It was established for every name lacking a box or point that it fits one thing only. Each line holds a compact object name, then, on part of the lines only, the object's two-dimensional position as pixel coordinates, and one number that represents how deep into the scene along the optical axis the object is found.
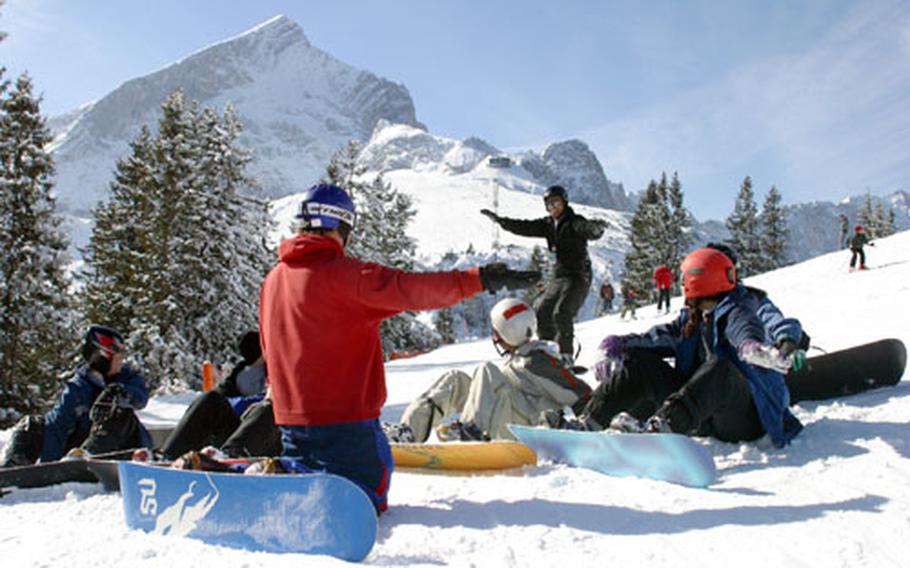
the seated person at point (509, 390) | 4.78
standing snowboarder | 6.85
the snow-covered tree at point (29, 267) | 17.09
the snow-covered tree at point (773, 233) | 48.97
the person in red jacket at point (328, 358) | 2.88
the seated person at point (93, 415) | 4.82
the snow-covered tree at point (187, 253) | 20.80
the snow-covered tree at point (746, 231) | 47.81
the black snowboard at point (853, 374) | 5.43
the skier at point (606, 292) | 31.20
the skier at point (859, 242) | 23.17
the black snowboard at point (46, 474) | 4.08
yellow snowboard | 3.97
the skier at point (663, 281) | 23.72
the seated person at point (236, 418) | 3.87
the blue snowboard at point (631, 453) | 3.33
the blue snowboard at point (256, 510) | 2.51
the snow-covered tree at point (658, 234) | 48.84
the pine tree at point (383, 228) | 30.98
